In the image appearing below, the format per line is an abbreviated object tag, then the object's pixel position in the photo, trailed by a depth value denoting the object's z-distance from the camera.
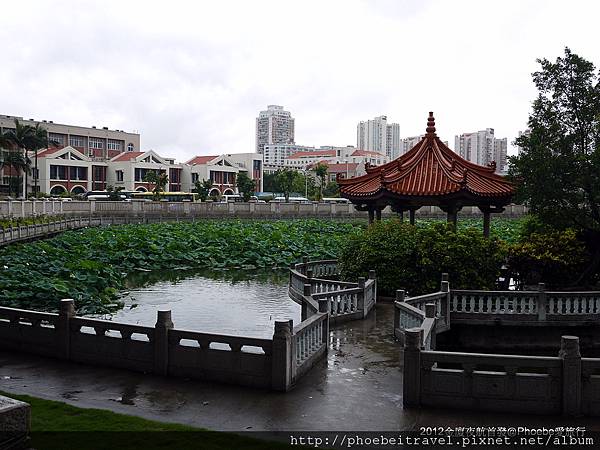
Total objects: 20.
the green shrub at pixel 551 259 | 17.97
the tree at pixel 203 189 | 74.73
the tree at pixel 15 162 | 65.56
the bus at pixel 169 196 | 70.19
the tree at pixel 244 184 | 83.30
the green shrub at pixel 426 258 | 17.08
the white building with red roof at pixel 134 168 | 85.06
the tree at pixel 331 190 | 101.25
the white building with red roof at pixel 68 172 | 79.75
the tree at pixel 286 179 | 89.19
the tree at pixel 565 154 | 17.14
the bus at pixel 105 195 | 65.04
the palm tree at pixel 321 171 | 91.75
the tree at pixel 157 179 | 73.77
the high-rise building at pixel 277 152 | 193.29
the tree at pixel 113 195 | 62.69
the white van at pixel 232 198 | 81.86
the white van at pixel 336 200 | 75.81
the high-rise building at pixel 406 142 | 167.10
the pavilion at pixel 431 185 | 20.11
